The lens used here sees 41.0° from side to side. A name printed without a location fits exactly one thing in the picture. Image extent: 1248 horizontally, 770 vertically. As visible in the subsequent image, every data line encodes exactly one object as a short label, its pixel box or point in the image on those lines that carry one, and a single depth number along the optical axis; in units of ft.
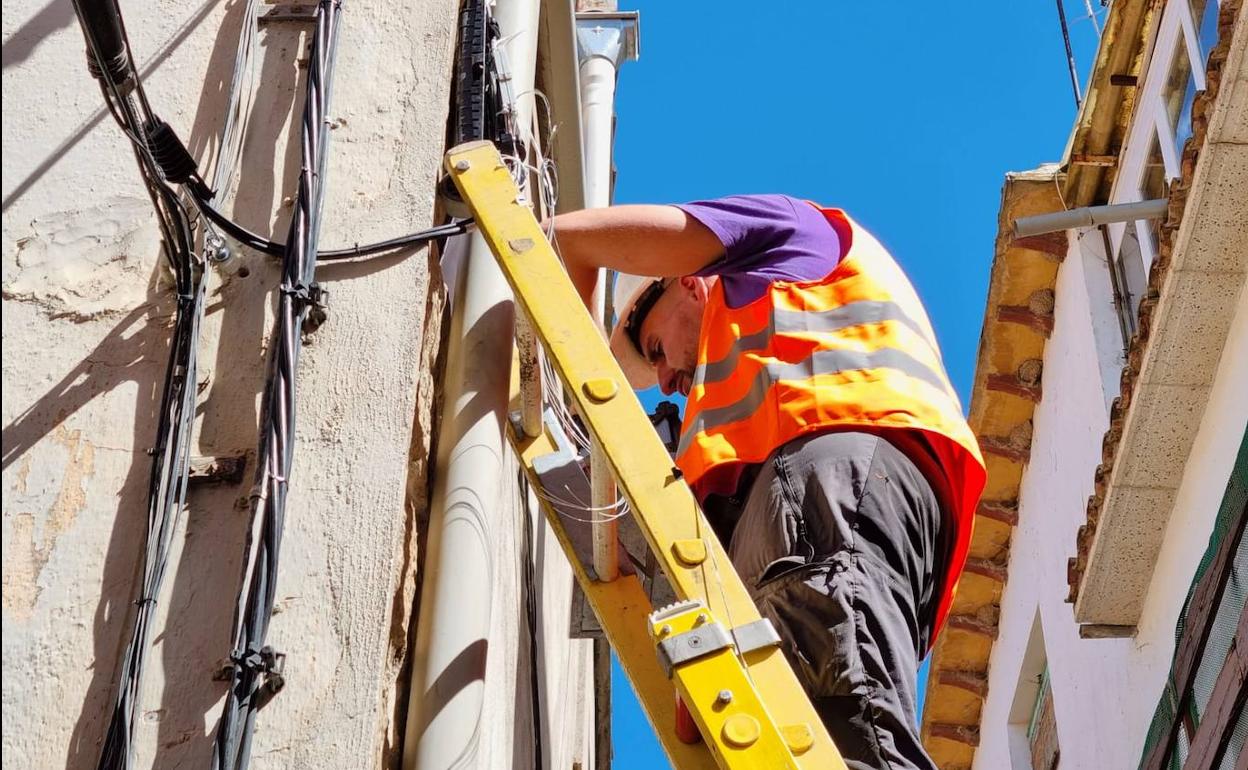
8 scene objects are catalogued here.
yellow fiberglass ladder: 8.99
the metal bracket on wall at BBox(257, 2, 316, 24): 12.68
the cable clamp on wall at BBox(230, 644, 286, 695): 9.01
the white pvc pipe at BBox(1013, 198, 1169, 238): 34.30
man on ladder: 11.08
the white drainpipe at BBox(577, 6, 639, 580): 22.07
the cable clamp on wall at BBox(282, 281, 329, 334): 10.55
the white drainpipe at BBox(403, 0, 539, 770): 10.06
